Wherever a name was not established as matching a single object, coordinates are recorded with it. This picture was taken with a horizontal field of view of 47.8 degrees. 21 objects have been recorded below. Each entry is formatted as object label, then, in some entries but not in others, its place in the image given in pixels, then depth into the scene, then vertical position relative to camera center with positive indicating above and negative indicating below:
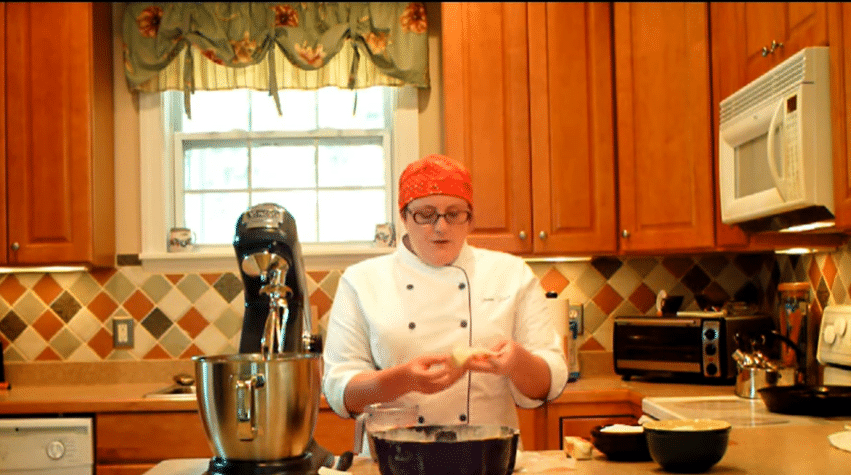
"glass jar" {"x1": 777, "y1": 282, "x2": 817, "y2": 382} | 3.11 -0.23
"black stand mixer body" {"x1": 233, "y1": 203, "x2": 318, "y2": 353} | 2.33 +0.03
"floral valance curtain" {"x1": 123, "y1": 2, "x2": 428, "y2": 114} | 3.82 +0.85
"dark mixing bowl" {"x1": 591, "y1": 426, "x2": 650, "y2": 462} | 1.69 -0.34
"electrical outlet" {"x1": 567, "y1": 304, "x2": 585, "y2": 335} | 3.79 -0.25
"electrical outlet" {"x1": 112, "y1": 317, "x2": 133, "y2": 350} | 3.85 -0.29
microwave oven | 2.48 +0.28
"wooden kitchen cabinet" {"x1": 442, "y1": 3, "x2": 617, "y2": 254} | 3.55 +0.45
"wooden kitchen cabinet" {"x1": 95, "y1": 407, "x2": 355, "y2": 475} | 3.20 -0.60
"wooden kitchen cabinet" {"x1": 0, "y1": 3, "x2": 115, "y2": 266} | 3.55 +0.47
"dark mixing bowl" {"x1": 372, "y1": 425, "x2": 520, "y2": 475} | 1.36 -0.28
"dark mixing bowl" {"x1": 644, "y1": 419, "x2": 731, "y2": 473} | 1.55 -0.32
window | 3.98 +0.40
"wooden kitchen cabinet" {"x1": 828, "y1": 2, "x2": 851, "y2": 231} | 2.39 +0.37
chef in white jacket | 2.13 -0.13
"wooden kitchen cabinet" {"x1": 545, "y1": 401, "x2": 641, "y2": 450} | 3.21 -0.55
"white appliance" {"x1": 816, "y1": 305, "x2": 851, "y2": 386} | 2.73 -0.28
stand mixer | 1.64 -0.26
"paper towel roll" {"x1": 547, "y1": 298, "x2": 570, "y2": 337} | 3.42 -0.21
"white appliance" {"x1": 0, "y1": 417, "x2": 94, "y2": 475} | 3.16 -0.61
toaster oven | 3.30 -0.33
